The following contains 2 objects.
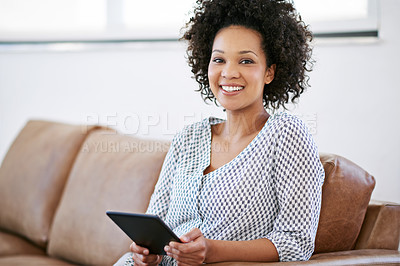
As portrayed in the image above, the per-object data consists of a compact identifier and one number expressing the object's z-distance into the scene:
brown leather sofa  2.60
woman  2.51
